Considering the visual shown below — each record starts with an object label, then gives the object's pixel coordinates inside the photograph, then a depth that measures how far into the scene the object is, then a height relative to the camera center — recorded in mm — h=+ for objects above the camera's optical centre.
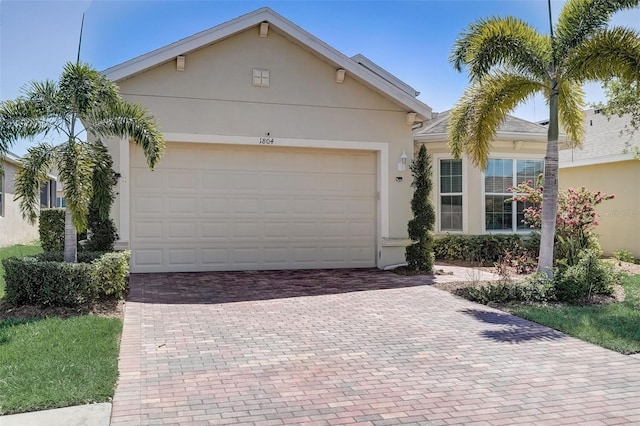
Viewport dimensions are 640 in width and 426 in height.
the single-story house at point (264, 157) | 11055 +1205
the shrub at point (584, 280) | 8805 -1226
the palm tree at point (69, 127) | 7262 +1258
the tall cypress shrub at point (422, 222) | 11695 -282
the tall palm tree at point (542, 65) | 8680 +2555
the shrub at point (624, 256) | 14609 -1319
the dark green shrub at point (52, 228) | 11039 -401
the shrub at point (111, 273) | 7578 -963
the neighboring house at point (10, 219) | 18031 -362
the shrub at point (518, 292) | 8695 -1405
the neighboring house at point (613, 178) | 15117 +977
